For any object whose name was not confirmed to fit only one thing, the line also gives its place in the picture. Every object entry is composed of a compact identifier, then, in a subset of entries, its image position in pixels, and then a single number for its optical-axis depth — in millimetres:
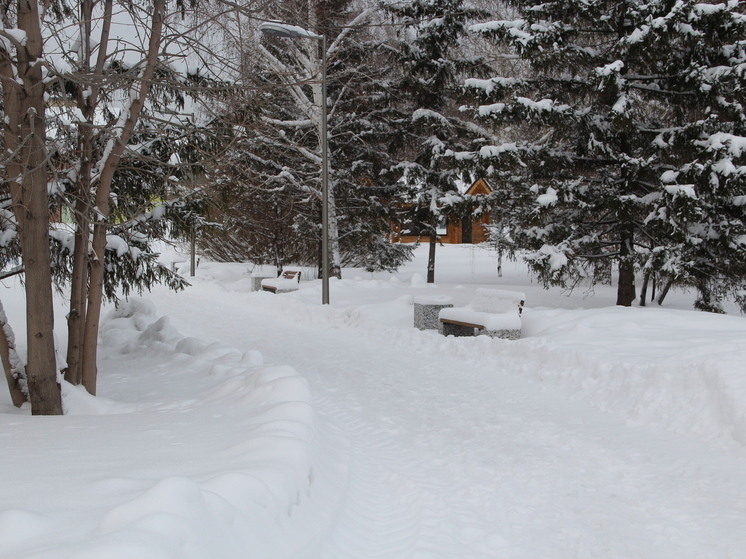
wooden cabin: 37344
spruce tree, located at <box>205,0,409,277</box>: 19094
